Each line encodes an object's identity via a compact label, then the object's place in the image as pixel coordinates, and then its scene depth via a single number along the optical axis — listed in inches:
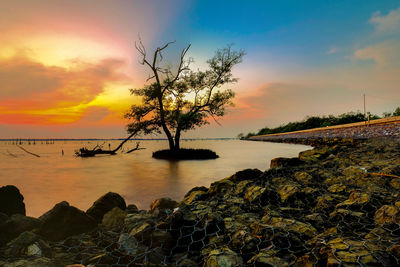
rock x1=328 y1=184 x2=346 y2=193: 193.3
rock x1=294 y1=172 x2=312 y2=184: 230.0
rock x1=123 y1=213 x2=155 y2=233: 148.1
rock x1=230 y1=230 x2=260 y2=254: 113.5
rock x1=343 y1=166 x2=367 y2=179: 229.0
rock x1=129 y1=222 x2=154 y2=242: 132.6
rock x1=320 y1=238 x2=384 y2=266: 87.3
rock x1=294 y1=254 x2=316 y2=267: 91.3
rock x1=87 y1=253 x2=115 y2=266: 109.7
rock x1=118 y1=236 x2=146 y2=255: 120.9
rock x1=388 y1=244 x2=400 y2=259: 90.7
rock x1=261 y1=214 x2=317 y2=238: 123.5
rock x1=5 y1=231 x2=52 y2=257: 120.8
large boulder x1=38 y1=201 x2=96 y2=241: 153.6
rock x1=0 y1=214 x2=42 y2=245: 144.7
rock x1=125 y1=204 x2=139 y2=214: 213.2
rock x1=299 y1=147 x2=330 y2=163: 360.3
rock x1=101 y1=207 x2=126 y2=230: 168.1
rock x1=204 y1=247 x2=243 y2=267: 98.5
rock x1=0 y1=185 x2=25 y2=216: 203.6
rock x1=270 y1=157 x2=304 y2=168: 323.3
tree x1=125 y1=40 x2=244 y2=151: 796.6
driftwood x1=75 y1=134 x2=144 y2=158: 891.1
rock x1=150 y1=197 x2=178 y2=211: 215.4
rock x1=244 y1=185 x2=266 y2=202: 189.2
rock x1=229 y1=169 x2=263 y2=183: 265.7
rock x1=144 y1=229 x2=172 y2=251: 128.1
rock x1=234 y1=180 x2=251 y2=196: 213.9
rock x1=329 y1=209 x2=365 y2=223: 137.6
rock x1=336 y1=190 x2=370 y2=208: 153.2
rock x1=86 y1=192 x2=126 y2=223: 195.1
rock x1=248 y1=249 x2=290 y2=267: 96.1
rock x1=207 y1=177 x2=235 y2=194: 236.1
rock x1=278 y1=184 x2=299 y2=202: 184.2
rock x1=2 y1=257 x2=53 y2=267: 103.8
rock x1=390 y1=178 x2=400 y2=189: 194.7
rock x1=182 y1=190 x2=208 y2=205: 227.5
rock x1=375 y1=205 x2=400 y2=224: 125.3
